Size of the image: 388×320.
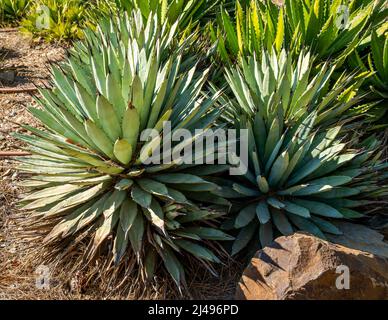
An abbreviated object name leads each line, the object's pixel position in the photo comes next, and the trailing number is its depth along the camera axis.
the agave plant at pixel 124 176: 3.58
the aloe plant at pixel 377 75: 5.04
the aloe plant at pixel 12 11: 7.39
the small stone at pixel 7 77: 5.96
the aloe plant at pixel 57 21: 6.80
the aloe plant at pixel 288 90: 4.29
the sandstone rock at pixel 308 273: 3.29
